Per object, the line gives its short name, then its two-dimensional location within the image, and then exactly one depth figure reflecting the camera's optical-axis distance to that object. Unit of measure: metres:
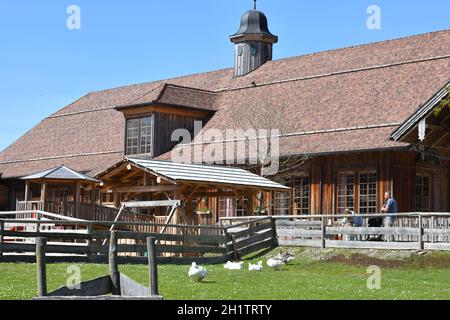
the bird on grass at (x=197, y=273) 18.80
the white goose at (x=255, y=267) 22.16
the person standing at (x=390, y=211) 26.43
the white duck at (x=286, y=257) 24.18
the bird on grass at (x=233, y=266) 22.75
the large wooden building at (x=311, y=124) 33.59
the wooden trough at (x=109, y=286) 13.07
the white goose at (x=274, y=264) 22.66
